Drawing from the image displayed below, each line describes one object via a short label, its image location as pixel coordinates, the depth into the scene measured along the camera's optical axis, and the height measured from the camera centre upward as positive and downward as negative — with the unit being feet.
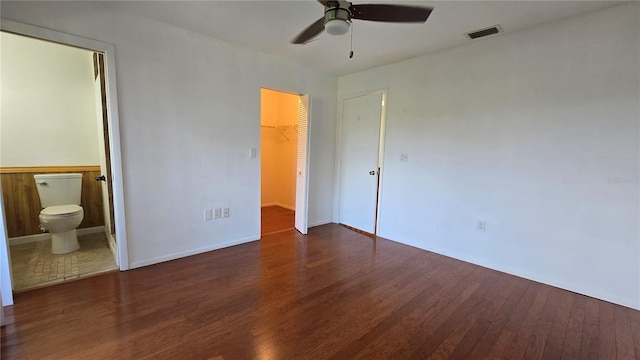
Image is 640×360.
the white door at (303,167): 12.25 -0.89
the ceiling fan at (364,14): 5.50 +2.89
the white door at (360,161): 12.85 -0.55
